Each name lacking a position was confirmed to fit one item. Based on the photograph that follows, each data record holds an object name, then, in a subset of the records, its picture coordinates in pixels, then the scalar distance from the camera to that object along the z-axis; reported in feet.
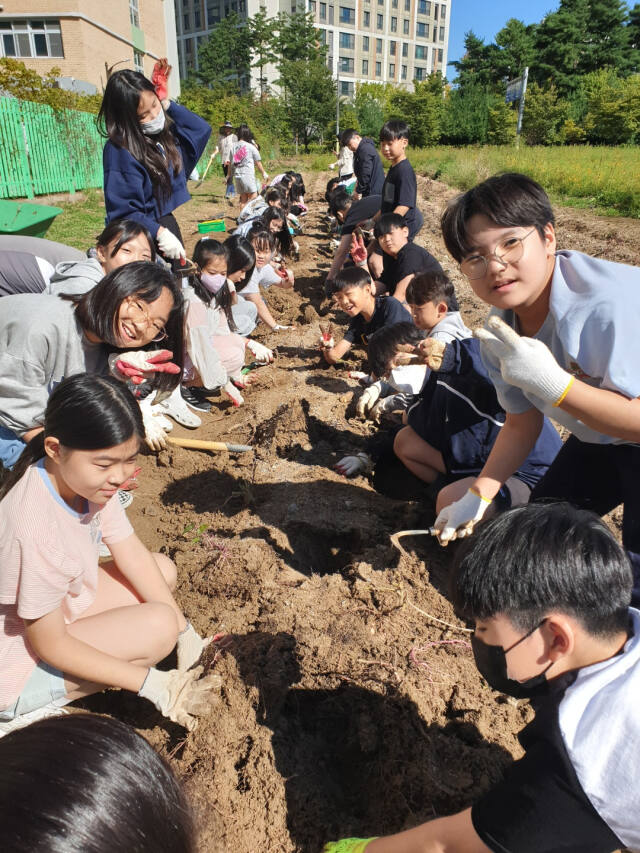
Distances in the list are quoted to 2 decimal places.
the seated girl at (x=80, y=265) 8.66
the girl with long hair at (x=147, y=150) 10.19
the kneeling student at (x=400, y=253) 16.02
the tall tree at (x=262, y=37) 134.72
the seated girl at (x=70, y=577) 5.49
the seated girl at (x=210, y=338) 14.56
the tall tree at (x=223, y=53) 139.95
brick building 81.61
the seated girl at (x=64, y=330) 7.99
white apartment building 186.91
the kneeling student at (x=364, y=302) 14.38
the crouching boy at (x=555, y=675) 3.14
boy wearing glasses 5.01
